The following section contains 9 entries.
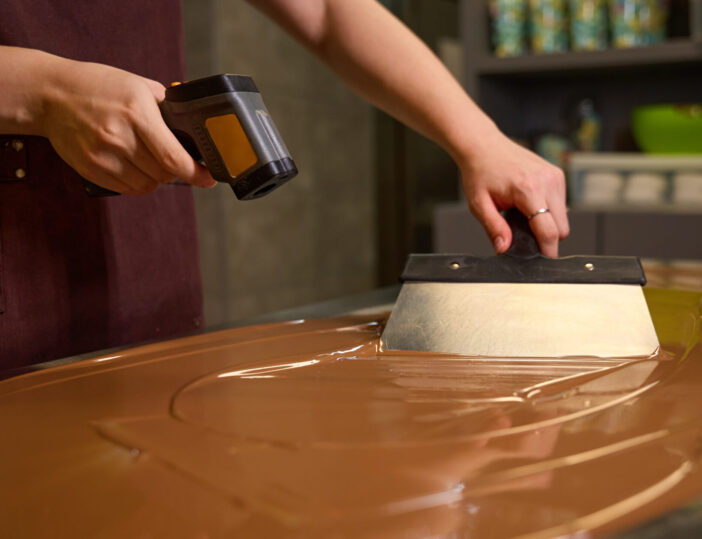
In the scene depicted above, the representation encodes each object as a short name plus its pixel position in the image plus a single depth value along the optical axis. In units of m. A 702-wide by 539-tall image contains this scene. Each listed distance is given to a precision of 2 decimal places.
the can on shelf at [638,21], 2.10
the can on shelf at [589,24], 2.15
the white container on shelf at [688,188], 2.00
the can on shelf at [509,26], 2.25
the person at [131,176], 0.77
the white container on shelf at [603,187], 2.11
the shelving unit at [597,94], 1.99
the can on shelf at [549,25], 2.21
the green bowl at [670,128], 2.06
